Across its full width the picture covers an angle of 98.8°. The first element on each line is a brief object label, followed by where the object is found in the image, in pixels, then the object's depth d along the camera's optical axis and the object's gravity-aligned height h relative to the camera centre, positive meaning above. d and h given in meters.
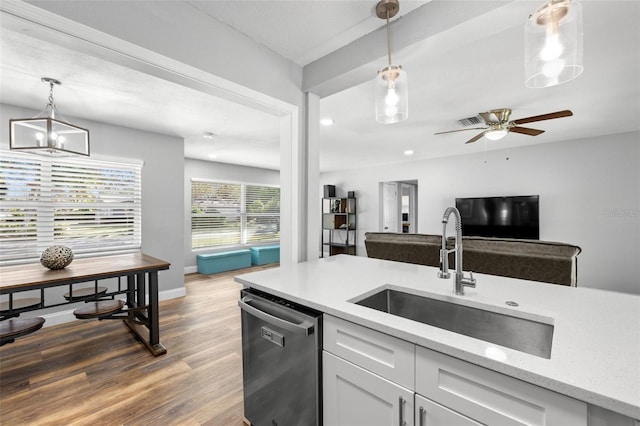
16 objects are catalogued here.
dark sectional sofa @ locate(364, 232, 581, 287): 2.65 -0.49
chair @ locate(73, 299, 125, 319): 2.39 -0.88
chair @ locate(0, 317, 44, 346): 2.08 -0.91
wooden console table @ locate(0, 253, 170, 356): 2.09 -0.52
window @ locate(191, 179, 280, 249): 5.90 -0.03
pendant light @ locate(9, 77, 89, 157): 2.04 +0.59
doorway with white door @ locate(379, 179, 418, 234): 6.91 +0.17
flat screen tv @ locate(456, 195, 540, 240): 4.74 -0.09
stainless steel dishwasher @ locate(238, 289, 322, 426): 1.20 -0.72
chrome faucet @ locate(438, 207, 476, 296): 1.27 -0.28
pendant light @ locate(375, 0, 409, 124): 1.35 +0.61
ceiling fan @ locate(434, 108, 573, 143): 3.10 +1.03
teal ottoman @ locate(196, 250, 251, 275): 5.48 -1.01
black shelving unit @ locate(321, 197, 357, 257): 7.23 -0.28
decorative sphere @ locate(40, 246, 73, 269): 2.41 -0.40
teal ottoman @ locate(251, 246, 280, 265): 6.35 -1.00
